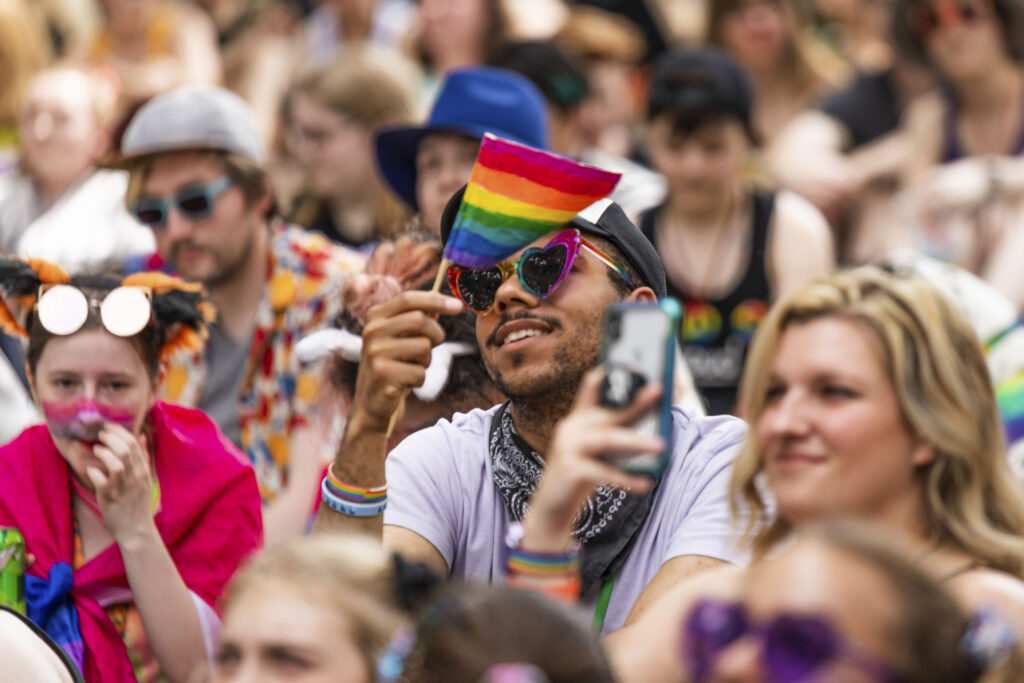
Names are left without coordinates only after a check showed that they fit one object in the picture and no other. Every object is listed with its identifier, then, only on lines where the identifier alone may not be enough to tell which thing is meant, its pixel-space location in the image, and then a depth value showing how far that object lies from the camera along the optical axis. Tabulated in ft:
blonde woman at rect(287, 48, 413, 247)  36.78
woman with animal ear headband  19.49
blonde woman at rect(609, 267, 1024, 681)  14.55
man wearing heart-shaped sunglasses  17.78
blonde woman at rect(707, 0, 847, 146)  44.93
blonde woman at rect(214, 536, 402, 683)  13.07
